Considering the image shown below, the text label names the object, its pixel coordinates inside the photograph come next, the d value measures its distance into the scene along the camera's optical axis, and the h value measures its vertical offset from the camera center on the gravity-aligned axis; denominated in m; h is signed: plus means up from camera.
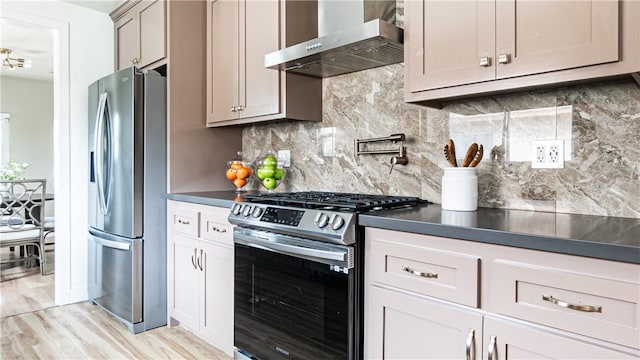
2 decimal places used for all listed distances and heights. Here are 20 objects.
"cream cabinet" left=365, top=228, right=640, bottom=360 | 1.05 -0.38
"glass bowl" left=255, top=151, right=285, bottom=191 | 2.70 +0.00
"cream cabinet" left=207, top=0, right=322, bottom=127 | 2.41 +0.63
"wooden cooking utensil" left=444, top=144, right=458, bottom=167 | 1.78 +0.07
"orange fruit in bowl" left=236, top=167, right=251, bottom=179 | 2.82 +0.00
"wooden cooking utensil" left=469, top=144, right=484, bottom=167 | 1.75 +0.07
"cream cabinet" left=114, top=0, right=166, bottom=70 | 2.87 +1.03
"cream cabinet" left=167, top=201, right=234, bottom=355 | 2.31 -0.58
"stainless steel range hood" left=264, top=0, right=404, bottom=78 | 1.82 +0.59
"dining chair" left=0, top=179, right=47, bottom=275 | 3.99 -0.52
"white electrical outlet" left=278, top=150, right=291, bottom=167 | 2.86 +0.11
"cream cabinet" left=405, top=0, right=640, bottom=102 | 1.28 +0.45
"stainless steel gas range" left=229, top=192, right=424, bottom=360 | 1.62 -0.43
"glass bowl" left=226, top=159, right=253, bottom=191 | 2.83 +0.00
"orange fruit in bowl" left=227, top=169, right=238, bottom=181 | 2.83 +0.00
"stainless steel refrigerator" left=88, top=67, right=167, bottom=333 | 2.72 -0.16
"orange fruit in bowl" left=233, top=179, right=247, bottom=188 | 2.85 -0.06
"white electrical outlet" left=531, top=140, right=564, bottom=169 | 1.66 +0.08
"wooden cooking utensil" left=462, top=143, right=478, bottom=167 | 1.74 +0.09
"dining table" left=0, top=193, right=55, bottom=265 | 4.10 -0.31
